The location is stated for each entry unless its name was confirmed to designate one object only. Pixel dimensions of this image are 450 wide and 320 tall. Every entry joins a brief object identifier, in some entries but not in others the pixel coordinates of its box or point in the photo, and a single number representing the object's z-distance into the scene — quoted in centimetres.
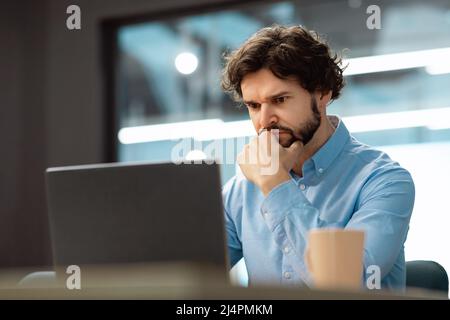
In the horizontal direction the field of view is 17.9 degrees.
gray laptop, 245
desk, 153
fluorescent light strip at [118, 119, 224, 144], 696
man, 292
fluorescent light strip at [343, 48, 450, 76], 624
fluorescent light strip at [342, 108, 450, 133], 614
